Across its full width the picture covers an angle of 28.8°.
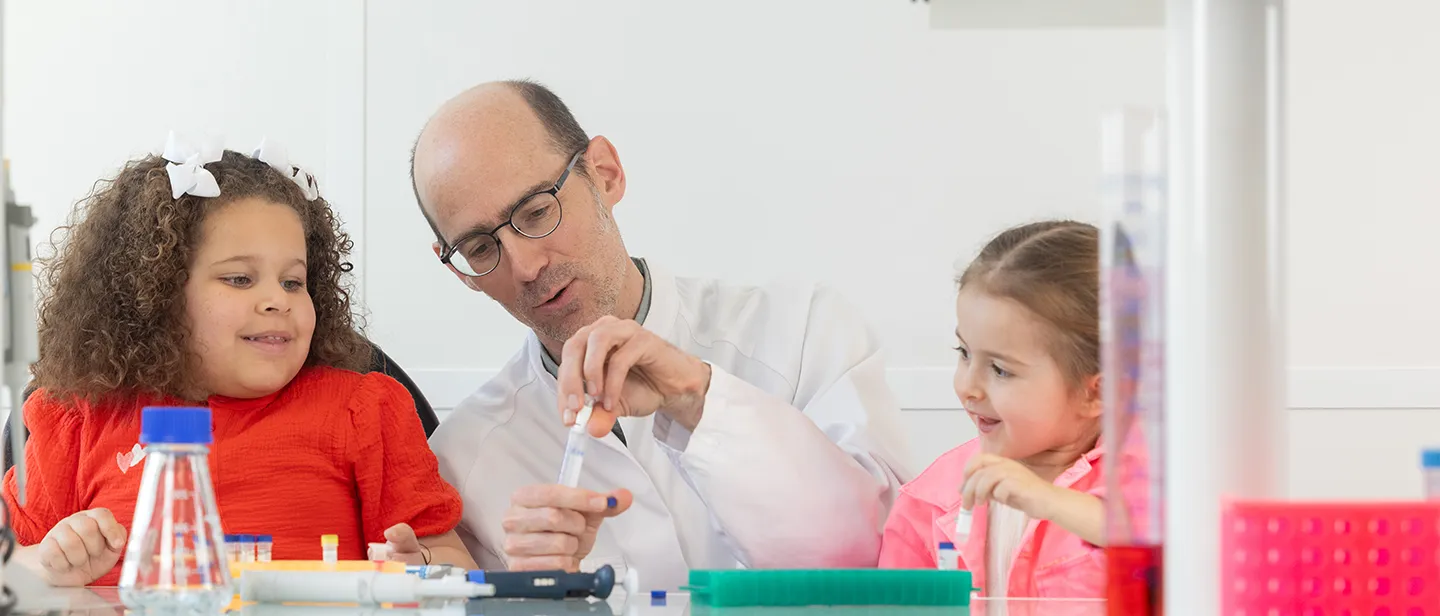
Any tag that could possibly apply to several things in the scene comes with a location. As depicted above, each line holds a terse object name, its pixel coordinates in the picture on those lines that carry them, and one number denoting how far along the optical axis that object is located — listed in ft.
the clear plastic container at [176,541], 6.79
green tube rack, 7.25
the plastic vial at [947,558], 8.34
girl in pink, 8.93
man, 9.28
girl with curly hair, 9.65
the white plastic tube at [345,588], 7.04
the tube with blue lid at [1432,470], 6.62
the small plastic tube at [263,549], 7.79
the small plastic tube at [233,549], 7.66
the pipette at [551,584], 7.17
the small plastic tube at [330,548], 7.47
